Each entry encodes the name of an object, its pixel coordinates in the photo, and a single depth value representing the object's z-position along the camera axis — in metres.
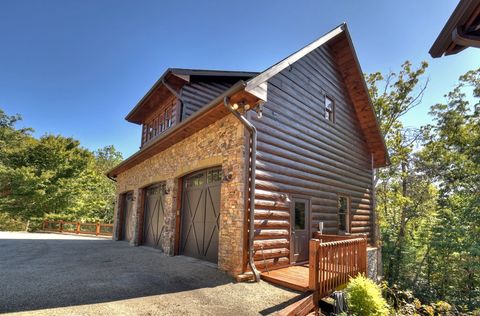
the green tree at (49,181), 21.22
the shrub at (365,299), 3.97
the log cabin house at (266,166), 5.93
